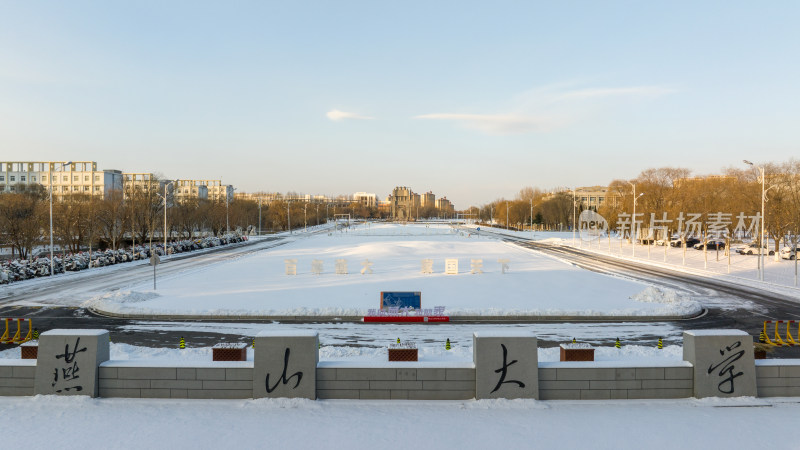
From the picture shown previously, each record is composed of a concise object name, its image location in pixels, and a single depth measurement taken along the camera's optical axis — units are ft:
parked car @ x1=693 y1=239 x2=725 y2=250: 216.43
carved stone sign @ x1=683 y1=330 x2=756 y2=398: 28.94
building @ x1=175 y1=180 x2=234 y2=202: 561.88
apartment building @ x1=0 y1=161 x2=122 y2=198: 467.52
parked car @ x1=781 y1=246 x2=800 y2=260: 157.11
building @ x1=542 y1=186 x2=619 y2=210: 330.67
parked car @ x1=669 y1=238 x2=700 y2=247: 235.87
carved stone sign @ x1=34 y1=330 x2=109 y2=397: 28.84
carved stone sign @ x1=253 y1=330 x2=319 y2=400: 28.63
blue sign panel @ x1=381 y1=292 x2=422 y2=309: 72.28
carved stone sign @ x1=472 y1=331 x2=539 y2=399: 28.53
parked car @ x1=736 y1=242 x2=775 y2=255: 179.42
